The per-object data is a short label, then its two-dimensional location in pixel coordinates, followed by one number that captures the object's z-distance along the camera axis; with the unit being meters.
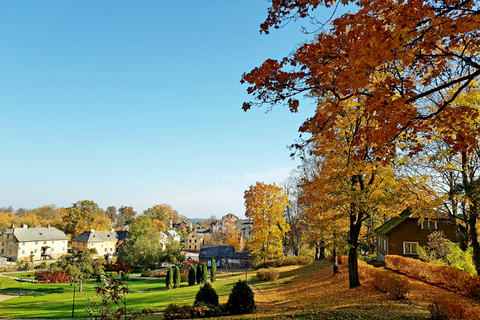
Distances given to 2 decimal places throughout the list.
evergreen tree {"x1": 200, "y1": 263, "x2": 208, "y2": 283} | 35.56
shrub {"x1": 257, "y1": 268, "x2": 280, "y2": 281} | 27.56
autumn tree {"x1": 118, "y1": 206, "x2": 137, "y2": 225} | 133.40
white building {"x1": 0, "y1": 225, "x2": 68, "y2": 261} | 65.88
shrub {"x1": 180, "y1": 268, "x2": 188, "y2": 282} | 40.28
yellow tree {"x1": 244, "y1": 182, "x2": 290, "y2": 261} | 32.69
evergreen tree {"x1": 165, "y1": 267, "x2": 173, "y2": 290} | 33.78
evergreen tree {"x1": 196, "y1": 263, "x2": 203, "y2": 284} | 35.97
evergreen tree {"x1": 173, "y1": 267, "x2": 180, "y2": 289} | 34.85
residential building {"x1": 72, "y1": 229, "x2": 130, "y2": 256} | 73.62
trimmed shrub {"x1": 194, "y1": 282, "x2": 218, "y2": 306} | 15.12
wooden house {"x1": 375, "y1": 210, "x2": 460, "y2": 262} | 26.78
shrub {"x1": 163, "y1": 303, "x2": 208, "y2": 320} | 13.34
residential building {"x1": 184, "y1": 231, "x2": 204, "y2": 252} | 99.81
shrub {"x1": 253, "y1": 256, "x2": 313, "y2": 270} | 34.53
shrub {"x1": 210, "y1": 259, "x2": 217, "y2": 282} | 35.72
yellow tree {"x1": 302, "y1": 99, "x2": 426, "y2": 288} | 13.31
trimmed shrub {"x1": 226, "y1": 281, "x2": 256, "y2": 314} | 13.26
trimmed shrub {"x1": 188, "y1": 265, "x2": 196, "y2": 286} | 35.44
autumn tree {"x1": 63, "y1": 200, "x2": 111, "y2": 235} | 83.01
